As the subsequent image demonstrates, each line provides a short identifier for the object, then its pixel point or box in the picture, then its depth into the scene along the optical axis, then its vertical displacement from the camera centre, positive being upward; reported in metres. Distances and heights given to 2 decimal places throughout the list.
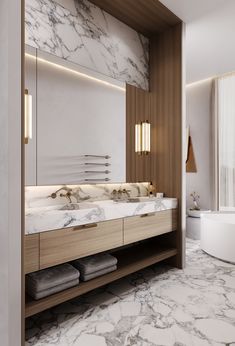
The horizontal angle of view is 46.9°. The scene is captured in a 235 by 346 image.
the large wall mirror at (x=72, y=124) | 2.29 +0.47
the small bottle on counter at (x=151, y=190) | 3.39 -0.22
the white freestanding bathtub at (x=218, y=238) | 3.37 -0.86
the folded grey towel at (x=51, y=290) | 1.88 -0.85
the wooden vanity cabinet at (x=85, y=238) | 1.79 -0.53
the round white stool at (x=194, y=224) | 4.59 -0.89
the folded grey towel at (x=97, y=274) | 2.21 -0.87
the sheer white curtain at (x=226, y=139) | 4.70 +0.59
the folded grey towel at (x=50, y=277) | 1.91 -0.77
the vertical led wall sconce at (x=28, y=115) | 2.07 +0.44
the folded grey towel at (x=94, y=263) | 2.23 -0.78
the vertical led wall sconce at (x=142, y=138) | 3.32 +0.43
